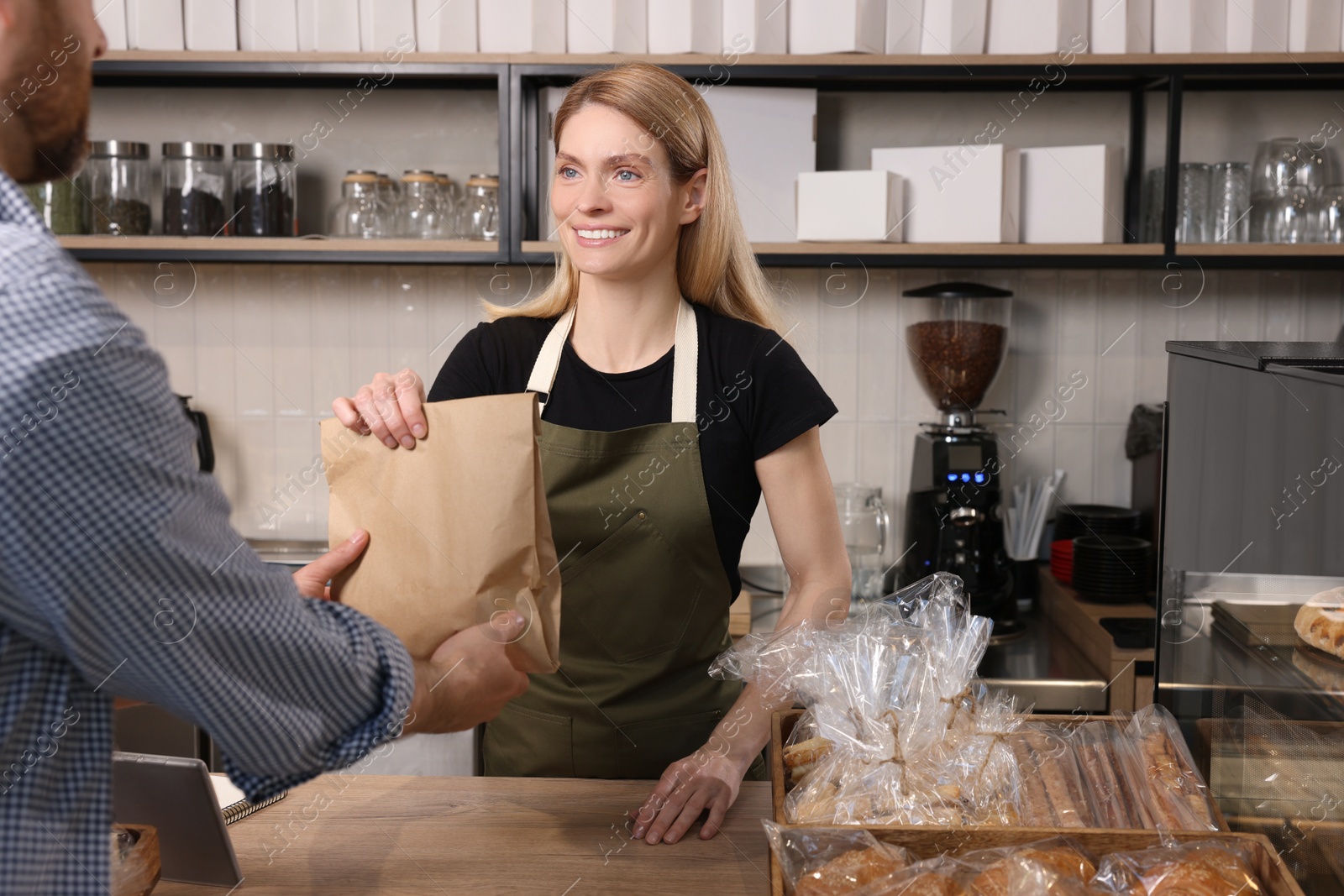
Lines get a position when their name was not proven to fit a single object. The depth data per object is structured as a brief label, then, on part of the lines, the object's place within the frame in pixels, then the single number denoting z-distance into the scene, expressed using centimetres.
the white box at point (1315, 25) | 228
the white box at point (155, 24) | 233
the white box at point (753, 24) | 230
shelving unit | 228
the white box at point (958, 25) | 229
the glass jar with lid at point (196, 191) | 239
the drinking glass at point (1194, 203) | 237
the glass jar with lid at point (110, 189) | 240
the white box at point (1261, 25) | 229
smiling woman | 144
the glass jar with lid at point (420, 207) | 244
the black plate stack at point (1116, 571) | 226
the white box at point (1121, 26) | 228
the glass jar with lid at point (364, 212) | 244
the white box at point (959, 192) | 231
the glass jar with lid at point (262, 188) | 239
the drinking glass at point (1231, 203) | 237
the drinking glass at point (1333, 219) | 236
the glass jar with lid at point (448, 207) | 248
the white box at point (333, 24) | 232
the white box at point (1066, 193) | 234
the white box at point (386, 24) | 231
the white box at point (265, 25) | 234
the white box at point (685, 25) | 229
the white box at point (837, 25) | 228
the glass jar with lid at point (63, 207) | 238
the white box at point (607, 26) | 230
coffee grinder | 230
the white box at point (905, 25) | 233
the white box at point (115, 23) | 234
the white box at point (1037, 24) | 228
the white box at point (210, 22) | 234
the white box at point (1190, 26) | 229
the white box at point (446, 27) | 233
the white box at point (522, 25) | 232
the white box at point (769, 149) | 237
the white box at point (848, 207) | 230
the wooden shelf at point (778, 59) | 227
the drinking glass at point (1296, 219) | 236
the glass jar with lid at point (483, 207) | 242
